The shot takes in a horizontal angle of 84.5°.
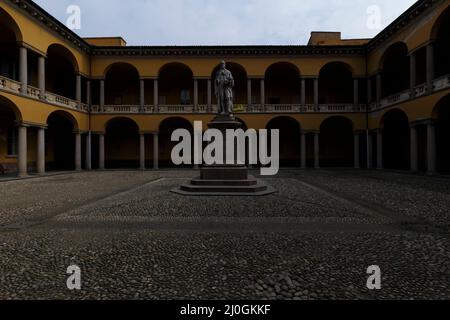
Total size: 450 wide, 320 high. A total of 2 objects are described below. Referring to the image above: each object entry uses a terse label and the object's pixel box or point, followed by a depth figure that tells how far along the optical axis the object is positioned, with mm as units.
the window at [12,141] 19172
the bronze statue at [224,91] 10969
